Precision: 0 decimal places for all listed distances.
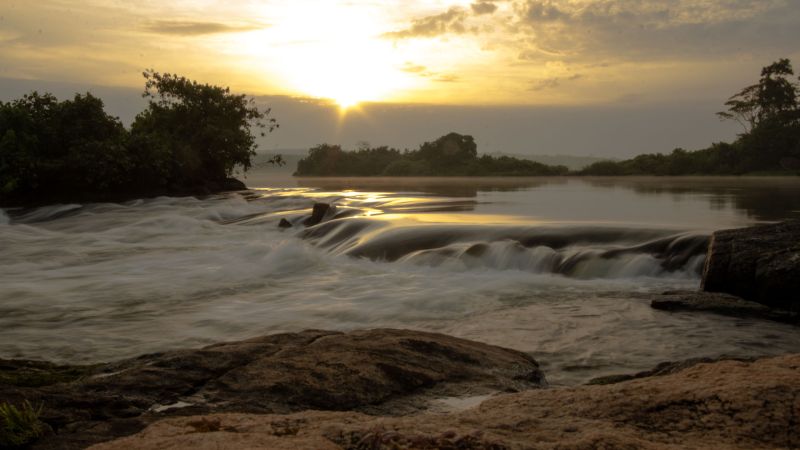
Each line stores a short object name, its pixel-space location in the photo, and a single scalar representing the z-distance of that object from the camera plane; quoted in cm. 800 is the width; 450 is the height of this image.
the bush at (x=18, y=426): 297
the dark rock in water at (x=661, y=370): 451
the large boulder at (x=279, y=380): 354
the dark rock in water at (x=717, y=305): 786
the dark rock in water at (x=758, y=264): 813
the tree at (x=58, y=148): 2562
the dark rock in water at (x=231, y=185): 3725
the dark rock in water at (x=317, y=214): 1984
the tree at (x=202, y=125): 3512
